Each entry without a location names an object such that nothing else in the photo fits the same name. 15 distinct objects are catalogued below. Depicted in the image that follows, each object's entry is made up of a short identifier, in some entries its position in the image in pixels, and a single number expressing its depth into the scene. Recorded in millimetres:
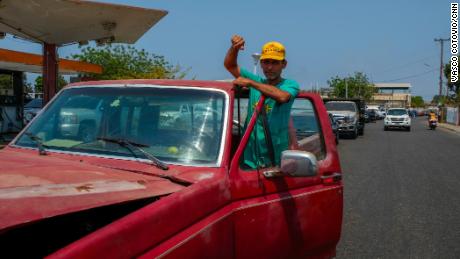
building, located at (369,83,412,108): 129250
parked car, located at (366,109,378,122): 55138
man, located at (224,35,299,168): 3311
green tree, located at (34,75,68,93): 47016
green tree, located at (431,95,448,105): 67500
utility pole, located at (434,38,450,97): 67188
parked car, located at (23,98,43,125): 16348
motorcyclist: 38469
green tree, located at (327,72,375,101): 84312
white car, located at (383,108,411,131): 35438
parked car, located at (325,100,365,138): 24844
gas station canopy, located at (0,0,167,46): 9516
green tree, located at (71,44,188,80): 35241
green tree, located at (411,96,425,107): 146375
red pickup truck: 2246
